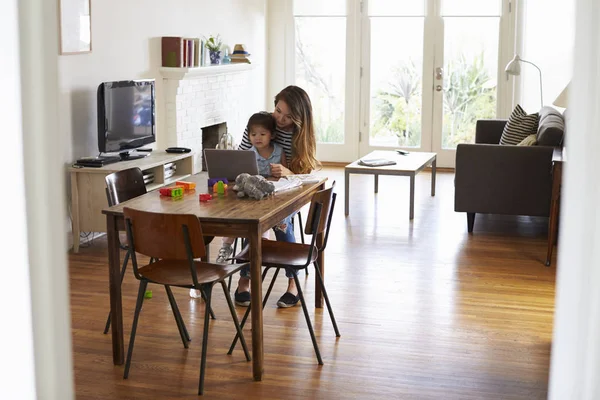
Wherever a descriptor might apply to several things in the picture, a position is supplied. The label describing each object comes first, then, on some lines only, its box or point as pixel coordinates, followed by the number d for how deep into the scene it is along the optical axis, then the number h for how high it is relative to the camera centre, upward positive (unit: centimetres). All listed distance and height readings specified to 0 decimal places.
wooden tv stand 584 -79
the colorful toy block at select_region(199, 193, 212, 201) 388 -52
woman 464 -30
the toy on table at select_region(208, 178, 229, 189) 424 -48
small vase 845 +35
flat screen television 609 -20
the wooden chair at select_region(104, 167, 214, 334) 416 -52
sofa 624 -67
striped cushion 721 -33
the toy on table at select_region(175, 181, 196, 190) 420 -50
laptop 433 -39
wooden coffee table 720 -70
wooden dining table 345 -57
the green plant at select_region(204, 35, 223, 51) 838 +48
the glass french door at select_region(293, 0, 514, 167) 995 +27
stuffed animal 392 -48
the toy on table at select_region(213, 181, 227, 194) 408 -50
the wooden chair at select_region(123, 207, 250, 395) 329 -68
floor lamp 812 +25
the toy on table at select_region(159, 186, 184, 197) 400 -51
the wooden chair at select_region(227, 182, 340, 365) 378 -81
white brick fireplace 761 -12
